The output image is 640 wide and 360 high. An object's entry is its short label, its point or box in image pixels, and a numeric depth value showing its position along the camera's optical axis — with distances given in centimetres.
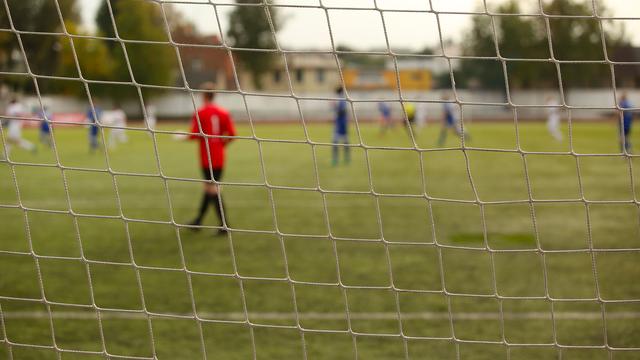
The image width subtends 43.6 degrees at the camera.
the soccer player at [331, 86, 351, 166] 1712
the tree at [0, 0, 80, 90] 3422
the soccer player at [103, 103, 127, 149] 2795
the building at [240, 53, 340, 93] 6994
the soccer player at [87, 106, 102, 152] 2311
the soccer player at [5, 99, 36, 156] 2120
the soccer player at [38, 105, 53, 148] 2603
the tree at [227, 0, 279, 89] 4524
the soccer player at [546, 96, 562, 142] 2952
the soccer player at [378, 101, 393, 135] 3386
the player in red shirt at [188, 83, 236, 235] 870
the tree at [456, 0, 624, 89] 3969
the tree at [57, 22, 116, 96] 4009
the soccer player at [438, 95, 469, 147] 2672
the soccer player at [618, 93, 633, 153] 1811
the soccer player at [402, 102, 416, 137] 3097
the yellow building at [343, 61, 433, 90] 4462
